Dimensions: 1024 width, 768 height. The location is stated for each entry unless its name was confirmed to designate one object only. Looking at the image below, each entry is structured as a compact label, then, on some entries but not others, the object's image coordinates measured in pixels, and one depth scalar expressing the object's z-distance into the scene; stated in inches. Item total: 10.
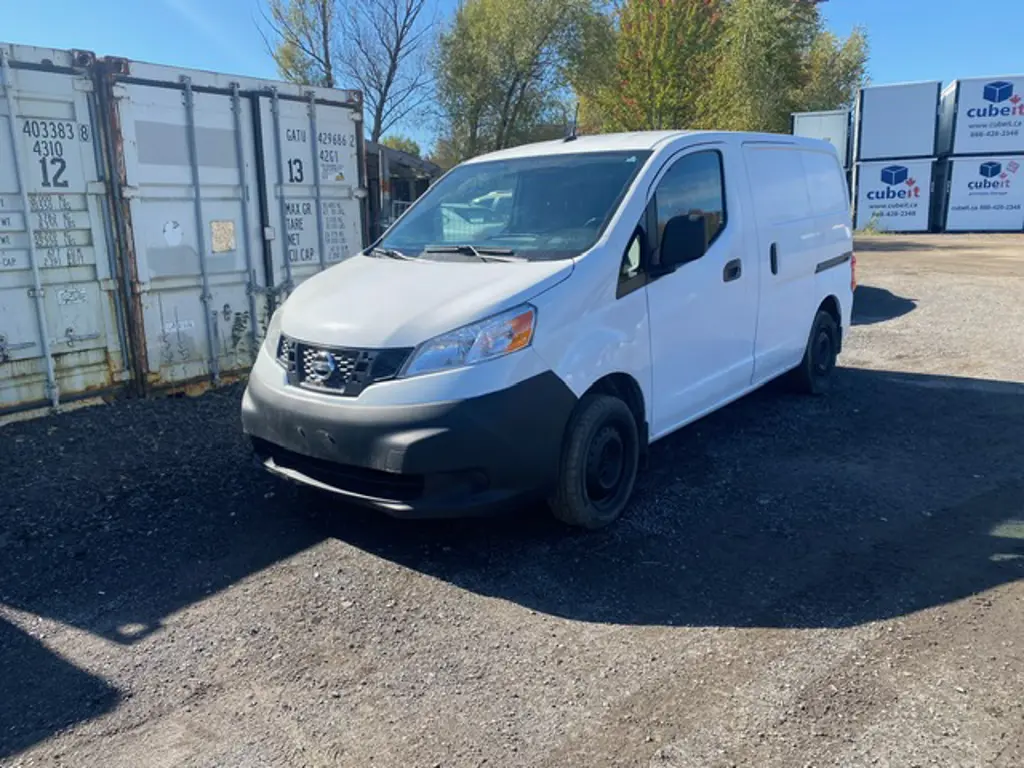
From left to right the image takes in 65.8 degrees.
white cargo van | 142.4
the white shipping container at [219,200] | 254.4
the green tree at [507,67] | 1219.2
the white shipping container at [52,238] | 226.8
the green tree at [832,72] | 1461.6
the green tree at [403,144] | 1694.3
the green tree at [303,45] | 1139.9
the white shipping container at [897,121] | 1047.0
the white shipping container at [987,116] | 1016.9
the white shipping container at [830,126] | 1118.4
